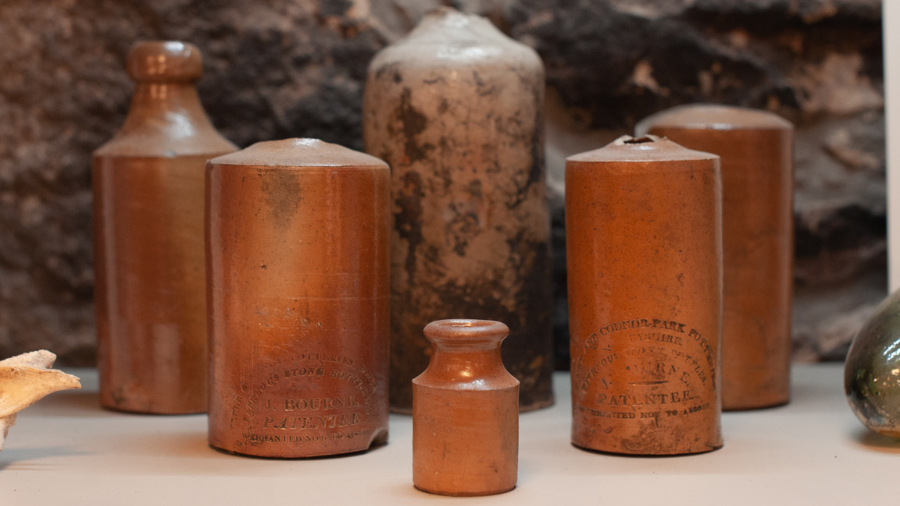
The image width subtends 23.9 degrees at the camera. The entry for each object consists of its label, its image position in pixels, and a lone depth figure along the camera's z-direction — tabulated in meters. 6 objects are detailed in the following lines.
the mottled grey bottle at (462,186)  1.08
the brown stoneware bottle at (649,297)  0.98
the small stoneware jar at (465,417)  0.92
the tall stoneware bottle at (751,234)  1.08
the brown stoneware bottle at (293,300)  0.97
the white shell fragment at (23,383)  0.96
